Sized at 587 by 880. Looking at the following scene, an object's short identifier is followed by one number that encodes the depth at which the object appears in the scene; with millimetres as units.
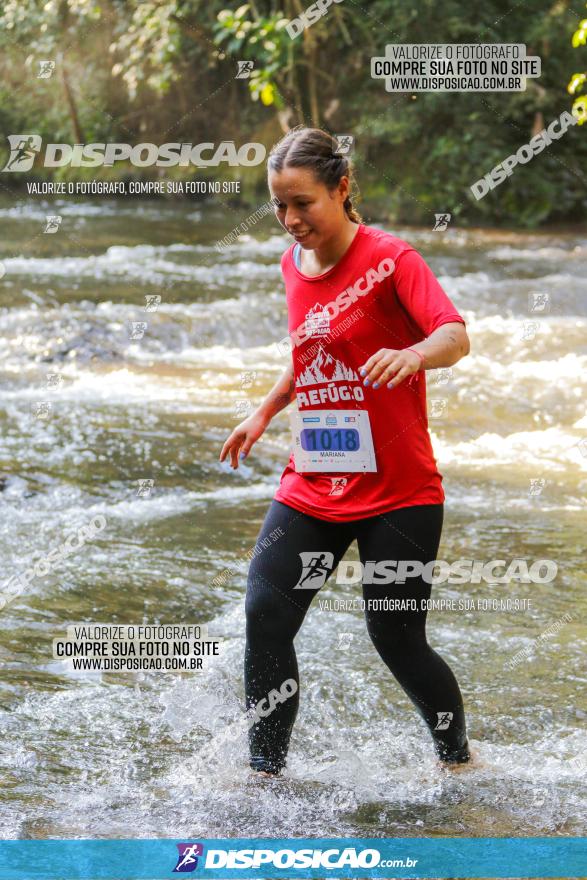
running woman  5023
